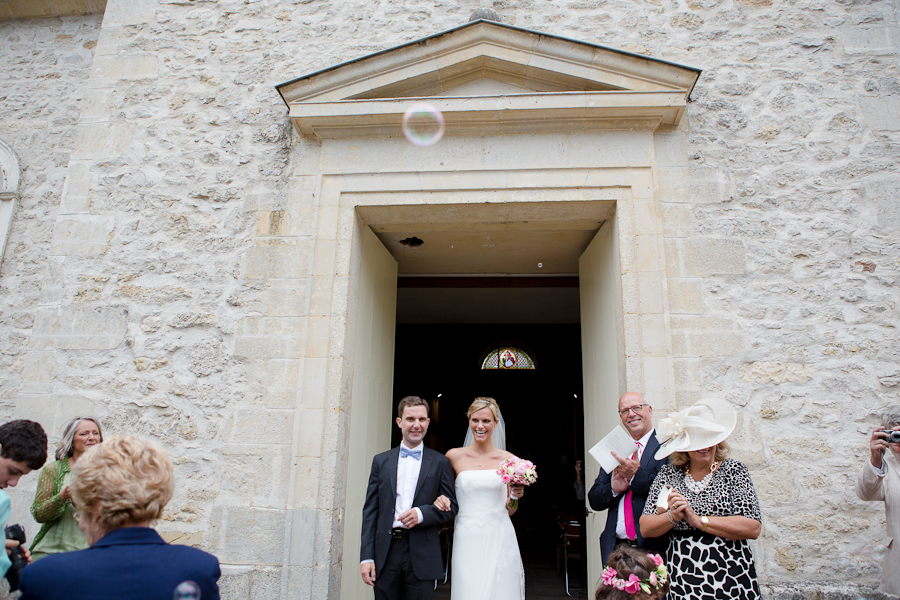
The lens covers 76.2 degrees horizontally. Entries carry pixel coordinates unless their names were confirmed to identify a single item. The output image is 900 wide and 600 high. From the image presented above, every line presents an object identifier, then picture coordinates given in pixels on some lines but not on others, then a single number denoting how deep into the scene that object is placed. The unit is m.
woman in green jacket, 2.71
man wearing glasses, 2.88
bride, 3.22
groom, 3.20
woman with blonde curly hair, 1.37
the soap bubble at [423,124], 4.21
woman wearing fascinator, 2.34
